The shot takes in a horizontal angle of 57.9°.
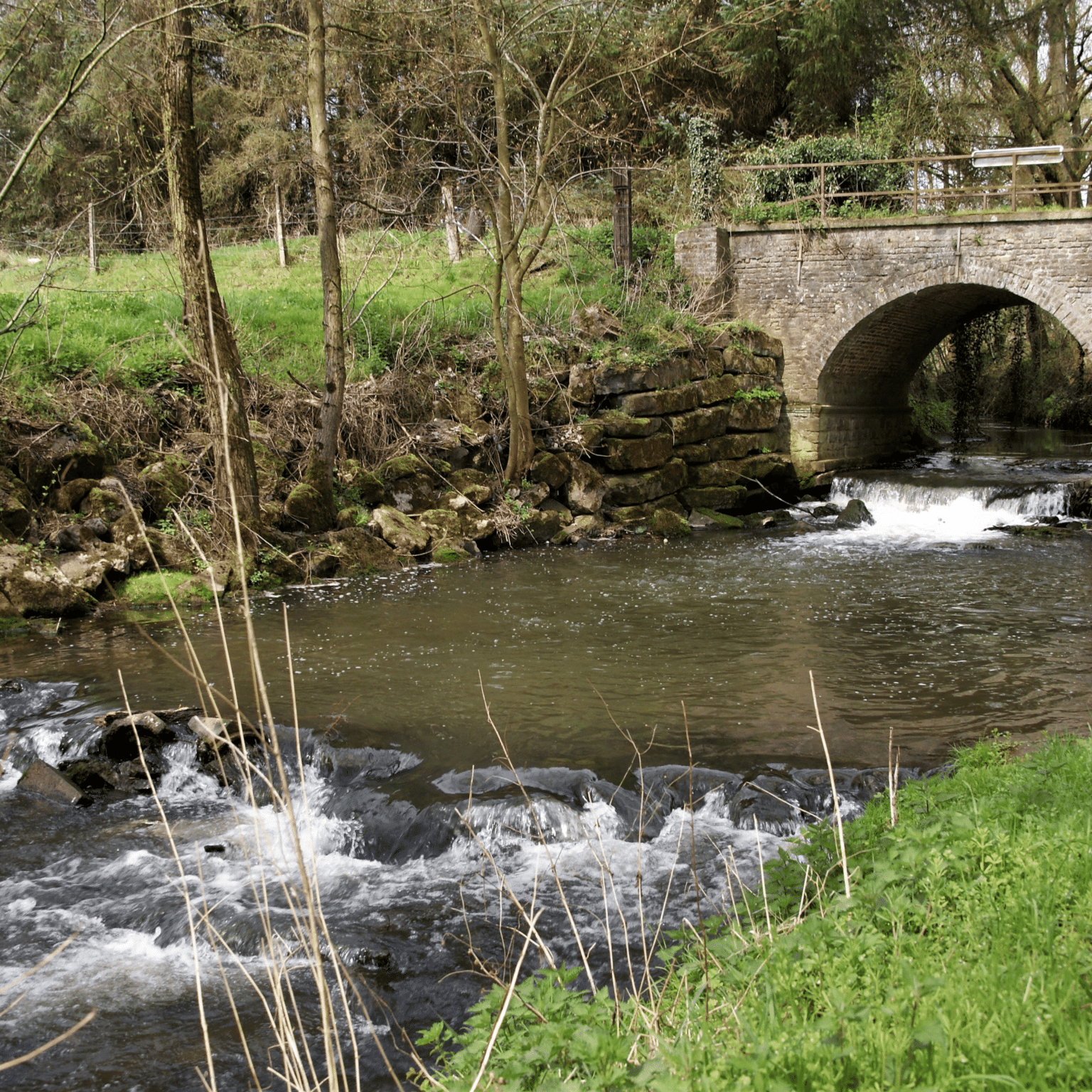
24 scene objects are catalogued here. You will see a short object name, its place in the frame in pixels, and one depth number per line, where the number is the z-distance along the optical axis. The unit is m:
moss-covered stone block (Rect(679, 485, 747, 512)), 15.23
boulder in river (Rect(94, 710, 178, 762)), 6.32
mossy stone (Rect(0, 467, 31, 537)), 9.84
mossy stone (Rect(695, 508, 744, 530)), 14.85
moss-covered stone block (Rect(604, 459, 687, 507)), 14.41
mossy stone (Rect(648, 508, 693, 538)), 14.02
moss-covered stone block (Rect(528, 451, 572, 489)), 13.88
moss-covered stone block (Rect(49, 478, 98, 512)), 10.46
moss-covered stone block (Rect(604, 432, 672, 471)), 14.50
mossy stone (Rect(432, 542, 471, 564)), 12.24
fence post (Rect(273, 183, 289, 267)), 19.75
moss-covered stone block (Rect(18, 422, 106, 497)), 10.52
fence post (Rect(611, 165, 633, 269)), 17.30
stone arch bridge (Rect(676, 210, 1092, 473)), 15.32
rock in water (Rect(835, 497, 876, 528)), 15.27
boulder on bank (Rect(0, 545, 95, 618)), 9.35
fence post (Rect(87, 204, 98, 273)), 17.30
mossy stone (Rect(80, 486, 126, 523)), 10.49
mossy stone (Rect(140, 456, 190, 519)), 10.89
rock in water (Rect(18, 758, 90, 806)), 5.80
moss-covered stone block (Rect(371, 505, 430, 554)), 12.12
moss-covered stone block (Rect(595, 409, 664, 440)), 14.56
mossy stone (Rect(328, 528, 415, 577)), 11.51
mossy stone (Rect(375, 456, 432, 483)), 12.85
